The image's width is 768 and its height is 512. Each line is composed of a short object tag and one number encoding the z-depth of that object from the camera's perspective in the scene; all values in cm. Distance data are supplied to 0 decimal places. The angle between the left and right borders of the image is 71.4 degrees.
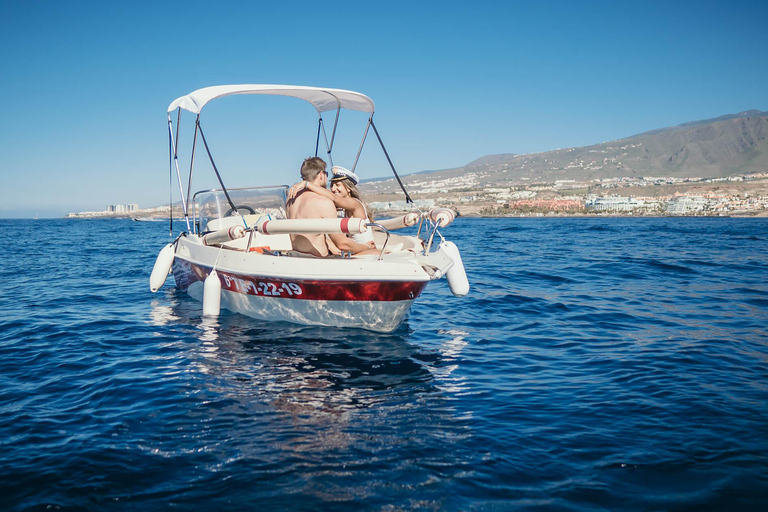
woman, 817
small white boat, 745
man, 815
